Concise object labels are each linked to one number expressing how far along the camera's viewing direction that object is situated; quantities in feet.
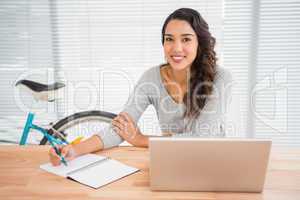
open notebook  3.83
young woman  5.26
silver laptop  3.16
